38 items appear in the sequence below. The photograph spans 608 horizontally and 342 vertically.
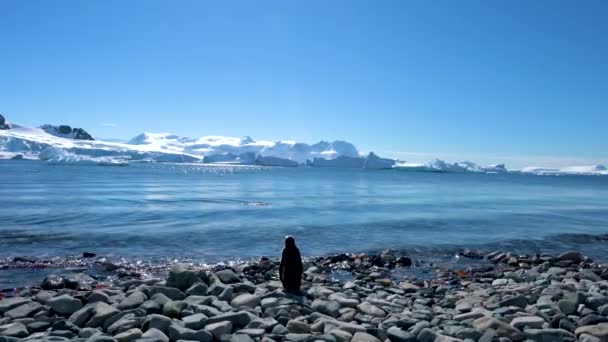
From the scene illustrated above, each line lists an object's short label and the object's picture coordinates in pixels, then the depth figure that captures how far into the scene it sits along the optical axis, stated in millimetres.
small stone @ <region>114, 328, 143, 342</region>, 6695
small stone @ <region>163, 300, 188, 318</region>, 7879
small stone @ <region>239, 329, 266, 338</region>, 7073
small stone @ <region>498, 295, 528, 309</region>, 9078
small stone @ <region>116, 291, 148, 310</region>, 8148
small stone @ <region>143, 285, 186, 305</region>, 8828
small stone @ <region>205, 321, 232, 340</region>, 7043
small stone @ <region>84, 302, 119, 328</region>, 7535
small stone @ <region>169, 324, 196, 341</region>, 6832
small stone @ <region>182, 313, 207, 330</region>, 7282
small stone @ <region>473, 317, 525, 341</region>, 7238
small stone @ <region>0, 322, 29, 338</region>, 6938
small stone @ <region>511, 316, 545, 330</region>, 7590
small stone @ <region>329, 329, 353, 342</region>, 7004
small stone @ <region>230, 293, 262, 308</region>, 8633
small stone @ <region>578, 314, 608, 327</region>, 7891
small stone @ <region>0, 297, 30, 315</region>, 8188
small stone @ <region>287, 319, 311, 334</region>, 7371
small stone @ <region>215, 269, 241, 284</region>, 10381
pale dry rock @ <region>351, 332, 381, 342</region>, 6975
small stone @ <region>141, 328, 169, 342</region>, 6587
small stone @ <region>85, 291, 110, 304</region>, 8617
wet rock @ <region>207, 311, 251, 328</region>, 7461
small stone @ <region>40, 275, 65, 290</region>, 10602
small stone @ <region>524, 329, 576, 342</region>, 7168
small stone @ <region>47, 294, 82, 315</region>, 8141
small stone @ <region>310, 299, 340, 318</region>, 8516
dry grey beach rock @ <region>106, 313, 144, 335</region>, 7168
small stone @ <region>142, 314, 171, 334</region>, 7092
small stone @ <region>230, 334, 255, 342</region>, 6764
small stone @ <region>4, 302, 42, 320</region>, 7867
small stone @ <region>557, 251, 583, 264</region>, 15578
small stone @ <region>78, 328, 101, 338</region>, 6992
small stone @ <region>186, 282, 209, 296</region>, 9211
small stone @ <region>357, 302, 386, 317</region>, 8531
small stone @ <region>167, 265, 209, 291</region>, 9555
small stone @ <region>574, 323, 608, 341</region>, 7238
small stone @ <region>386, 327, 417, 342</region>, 7215
